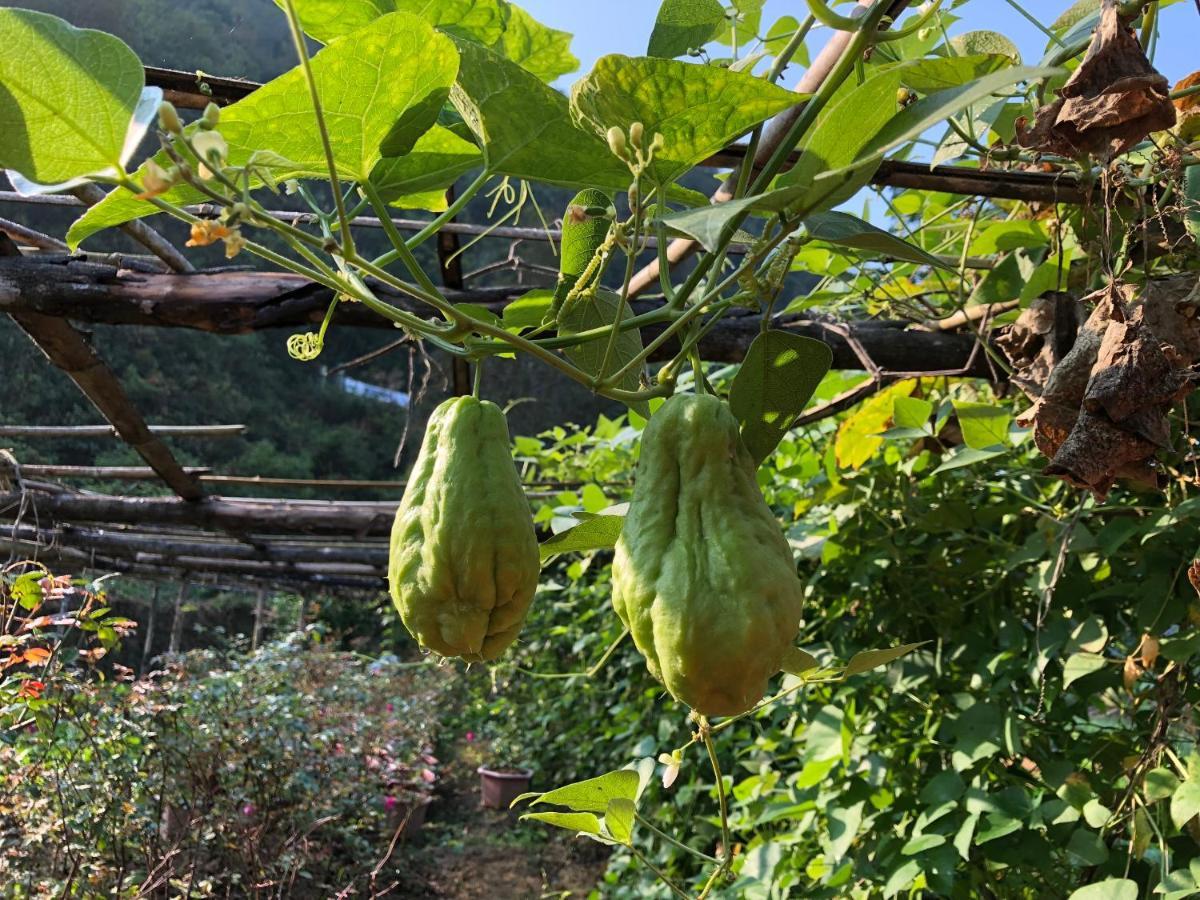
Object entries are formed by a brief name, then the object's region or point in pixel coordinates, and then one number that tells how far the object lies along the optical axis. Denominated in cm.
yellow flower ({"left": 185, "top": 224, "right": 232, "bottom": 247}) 28
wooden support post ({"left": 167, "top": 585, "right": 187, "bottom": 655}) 518
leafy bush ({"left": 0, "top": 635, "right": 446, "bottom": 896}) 210
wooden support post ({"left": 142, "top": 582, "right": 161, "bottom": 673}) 538
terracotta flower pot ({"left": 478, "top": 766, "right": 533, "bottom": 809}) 460
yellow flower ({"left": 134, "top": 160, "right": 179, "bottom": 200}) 25
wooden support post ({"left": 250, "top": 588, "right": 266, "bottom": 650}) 667
